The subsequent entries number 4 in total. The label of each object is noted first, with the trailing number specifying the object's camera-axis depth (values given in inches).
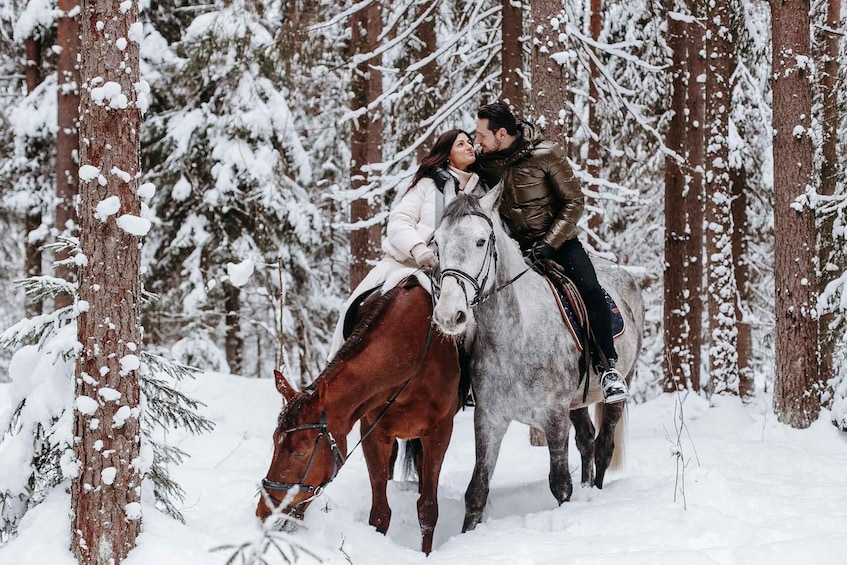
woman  228.8
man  231.5
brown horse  185.8
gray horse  217.2
